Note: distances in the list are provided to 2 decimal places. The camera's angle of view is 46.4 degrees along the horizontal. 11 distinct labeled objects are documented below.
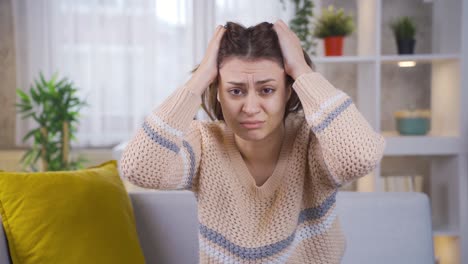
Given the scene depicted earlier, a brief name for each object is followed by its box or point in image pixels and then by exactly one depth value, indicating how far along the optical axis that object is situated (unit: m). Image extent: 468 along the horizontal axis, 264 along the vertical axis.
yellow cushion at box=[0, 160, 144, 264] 1.54
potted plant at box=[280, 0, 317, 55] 2.90
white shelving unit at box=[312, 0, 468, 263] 2.70
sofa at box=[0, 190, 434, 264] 1.77
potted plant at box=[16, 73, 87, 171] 3.55
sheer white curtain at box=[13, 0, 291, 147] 4.07
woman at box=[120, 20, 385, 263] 1.19
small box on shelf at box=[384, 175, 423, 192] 2.87
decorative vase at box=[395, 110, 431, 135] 2.78
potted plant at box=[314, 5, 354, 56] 2.83
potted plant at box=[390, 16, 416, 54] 2.79
